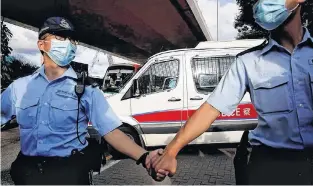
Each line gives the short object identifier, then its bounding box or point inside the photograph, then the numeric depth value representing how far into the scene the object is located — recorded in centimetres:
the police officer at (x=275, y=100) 164
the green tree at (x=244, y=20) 1446
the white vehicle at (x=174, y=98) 546
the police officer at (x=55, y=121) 179
